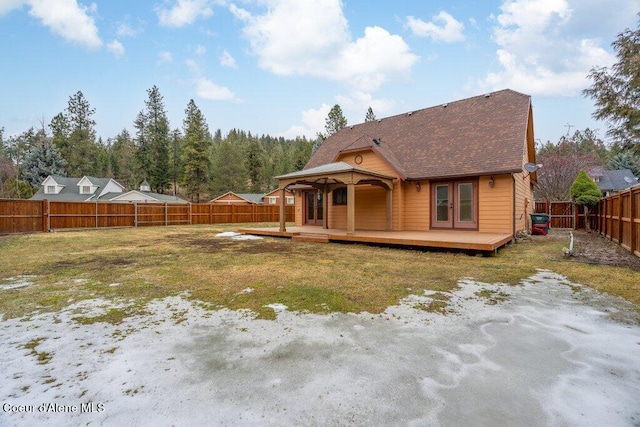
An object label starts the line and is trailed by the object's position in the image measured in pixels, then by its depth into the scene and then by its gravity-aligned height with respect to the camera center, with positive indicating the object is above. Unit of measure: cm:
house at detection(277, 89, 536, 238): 997 +121
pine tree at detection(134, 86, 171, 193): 4375 +1023
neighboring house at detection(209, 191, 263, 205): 3853 +147
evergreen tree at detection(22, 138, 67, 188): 3494 +550
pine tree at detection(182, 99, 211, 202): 4044 +739
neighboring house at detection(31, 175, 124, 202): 3111 +241
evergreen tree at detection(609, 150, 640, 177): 3558 +556
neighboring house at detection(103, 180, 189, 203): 3216 +148
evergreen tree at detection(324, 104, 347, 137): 3978 +1189
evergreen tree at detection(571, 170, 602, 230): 1457 +83
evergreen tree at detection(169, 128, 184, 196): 4688 +863
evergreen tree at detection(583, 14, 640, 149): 1028 +418
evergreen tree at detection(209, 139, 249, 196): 4466 +567
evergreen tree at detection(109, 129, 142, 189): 4754 +748
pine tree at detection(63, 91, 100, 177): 4003 +982
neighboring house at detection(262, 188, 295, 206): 3965 +160
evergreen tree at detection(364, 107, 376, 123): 4141 +1301
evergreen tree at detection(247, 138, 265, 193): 4763 +718
